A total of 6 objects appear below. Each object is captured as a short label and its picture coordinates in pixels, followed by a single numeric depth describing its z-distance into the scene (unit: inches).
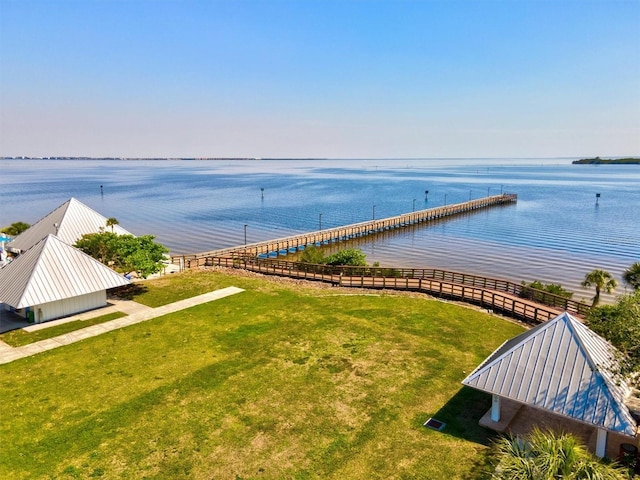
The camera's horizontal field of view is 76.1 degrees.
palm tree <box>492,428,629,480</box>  331.6
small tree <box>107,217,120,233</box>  1387.8
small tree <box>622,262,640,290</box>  991.6
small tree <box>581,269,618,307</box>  1108.5
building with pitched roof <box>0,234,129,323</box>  895.1
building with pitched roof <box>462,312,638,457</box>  467.8
